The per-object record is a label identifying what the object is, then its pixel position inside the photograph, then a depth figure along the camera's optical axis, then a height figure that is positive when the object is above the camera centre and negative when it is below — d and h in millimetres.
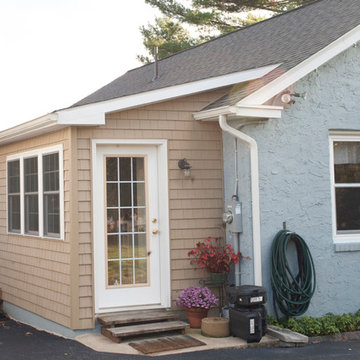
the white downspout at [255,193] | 7320 +109
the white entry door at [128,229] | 7508 -314
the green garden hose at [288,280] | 7285 -982
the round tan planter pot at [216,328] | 6938 -1462
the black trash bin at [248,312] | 6660 -1250
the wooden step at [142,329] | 6792 -1458
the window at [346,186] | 7922 +187
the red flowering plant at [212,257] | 7512 -694
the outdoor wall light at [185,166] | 7727 +483
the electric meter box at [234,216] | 7477 -174
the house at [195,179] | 7320 +306
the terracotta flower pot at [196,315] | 7418 -1404
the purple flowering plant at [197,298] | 7387 -1191
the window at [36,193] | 7832 +191
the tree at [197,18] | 21297 +6684
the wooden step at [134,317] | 7094 -1374
